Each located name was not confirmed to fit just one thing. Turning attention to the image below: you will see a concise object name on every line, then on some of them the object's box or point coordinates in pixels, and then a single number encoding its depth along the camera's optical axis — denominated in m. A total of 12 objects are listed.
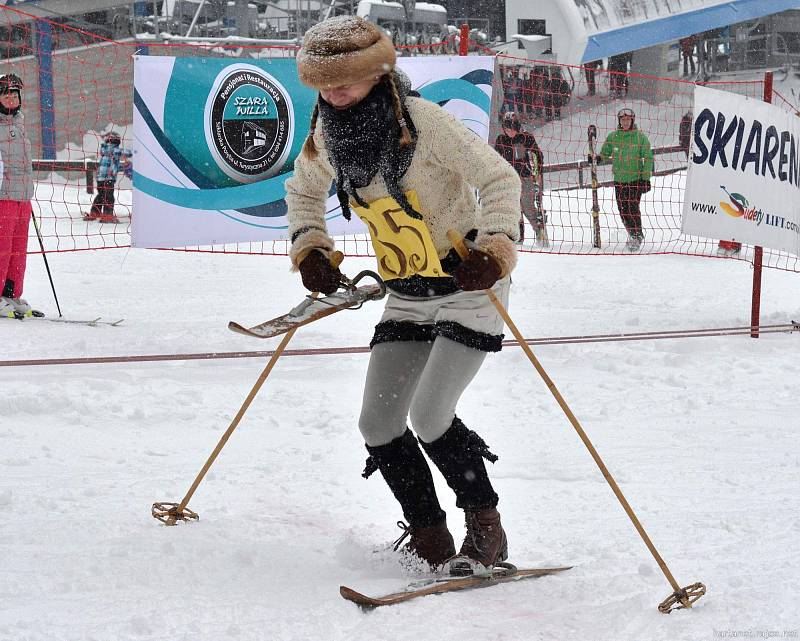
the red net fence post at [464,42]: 15.68
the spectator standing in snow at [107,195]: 21.73
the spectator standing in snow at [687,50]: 59.31
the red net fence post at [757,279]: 15.22
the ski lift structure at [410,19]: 47.22
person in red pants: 15.77
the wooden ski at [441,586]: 5.86
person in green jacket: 23.97
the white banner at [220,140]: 13.98
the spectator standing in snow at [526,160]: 23.03
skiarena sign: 14.84
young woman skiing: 5.96
